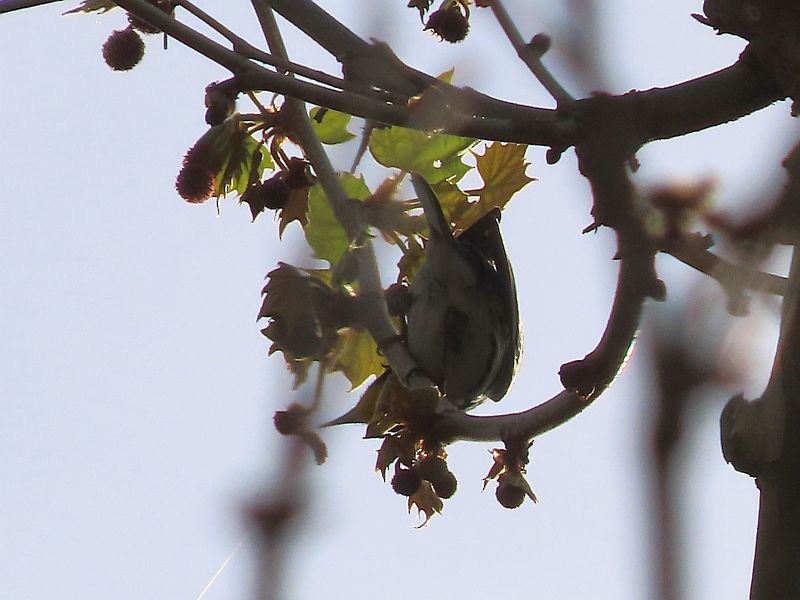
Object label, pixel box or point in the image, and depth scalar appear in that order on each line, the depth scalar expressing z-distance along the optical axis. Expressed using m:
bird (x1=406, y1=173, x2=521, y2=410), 5.79
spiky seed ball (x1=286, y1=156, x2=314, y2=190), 5.67
